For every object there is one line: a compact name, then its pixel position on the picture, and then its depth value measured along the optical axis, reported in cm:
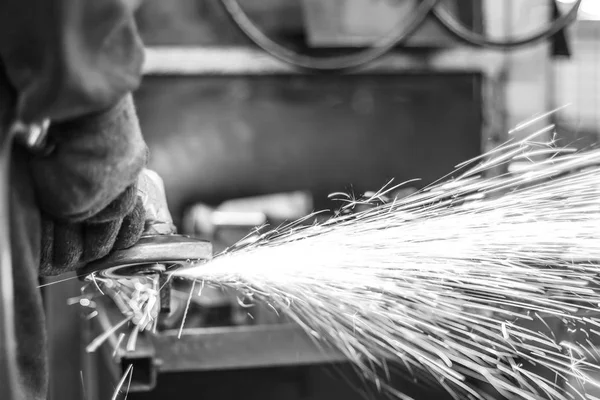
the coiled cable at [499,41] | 238
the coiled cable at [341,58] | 231
